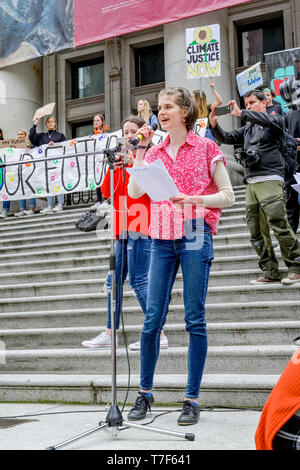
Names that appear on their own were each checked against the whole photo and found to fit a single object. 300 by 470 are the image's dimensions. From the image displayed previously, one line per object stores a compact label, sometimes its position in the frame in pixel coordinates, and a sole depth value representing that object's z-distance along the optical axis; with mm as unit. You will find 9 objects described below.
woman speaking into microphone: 3096
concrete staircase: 3705
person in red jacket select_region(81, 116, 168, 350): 4223
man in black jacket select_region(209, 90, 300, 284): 4961
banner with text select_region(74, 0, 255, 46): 10336
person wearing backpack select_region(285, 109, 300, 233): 5837
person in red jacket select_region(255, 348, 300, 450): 1483
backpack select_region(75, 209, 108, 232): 8555
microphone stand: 2662
